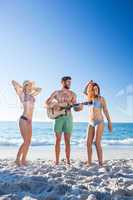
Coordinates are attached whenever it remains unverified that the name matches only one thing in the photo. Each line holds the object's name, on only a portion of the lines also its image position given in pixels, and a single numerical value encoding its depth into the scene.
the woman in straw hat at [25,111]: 6.95
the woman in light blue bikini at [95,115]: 6.94
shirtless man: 7.17
